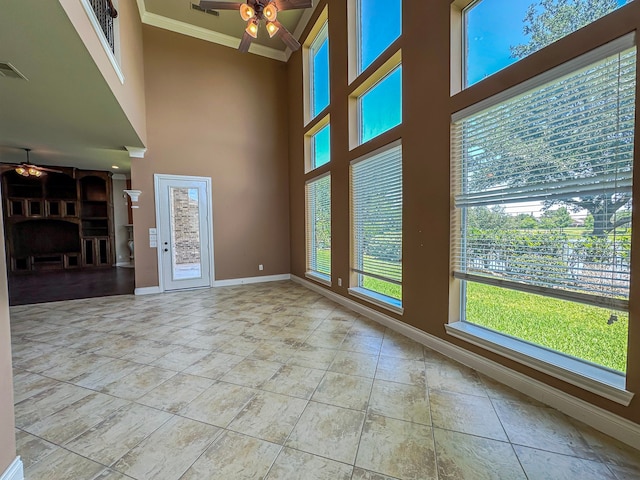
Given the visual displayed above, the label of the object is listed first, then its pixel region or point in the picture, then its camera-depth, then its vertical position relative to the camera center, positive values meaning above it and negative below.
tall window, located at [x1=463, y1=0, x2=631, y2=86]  1.70 +1.46
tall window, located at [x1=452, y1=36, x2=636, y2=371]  1.56 +0.16
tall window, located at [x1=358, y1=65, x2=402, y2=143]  3.16 +1.61
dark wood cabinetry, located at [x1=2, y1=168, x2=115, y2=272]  7.90 +0.46
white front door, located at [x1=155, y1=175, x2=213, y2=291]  5.20 +0.02
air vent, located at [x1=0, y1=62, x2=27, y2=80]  2.60 +1.66
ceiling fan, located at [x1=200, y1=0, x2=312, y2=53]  3.03 +2.59
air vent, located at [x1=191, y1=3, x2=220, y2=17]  4.76 +4.01
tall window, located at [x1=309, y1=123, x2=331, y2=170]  4.76 +1.59
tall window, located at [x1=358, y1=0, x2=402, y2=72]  3.13 +2.59
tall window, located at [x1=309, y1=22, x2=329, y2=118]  4.75 +3.02
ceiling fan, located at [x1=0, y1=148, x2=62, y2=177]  6.18 +1.55
